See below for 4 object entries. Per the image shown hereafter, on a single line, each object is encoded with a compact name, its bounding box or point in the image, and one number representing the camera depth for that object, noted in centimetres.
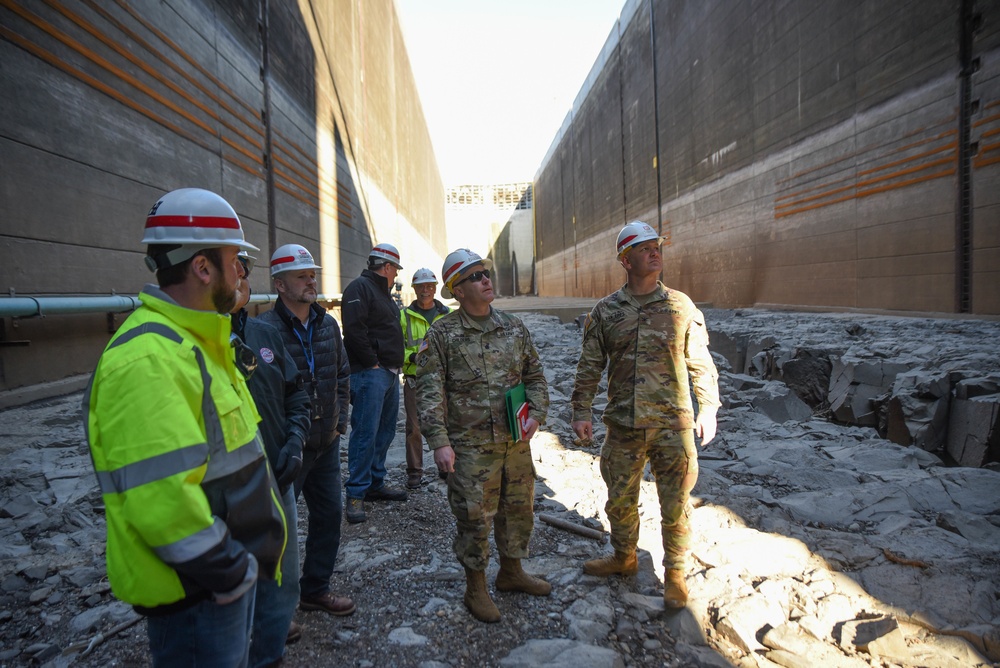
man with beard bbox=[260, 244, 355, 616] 267
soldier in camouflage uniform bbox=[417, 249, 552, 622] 266
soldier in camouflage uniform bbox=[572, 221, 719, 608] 278
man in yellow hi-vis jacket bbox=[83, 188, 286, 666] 112
